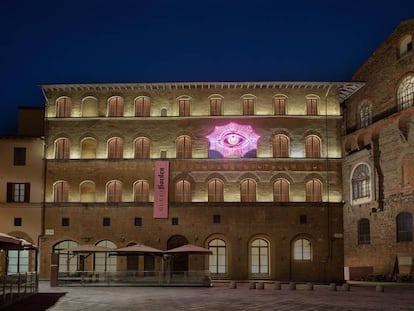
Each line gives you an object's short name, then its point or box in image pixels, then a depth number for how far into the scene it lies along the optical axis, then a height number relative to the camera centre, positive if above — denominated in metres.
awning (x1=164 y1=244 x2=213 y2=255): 39.31 -0.55
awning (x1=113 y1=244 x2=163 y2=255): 39.16 -0.50
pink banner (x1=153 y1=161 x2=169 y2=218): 45.94 +3.78
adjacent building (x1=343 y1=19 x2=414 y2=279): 40.91 +5.06
